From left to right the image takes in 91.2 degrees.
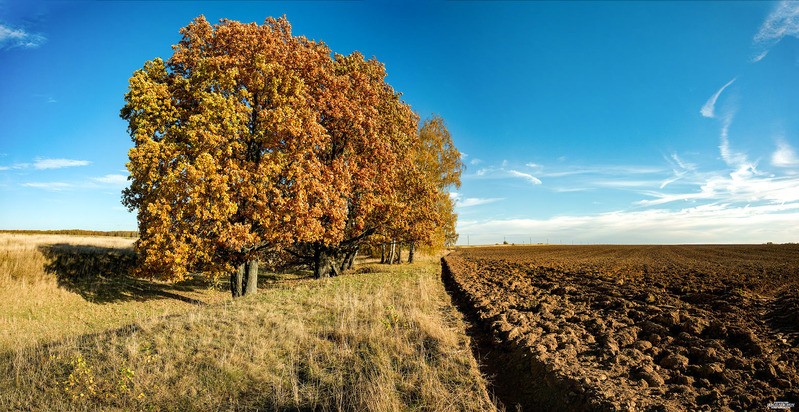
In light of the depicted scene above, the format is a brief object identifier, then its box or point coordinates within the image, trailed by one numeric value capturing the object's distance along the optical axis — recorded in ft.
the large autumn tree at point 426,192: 84.94
